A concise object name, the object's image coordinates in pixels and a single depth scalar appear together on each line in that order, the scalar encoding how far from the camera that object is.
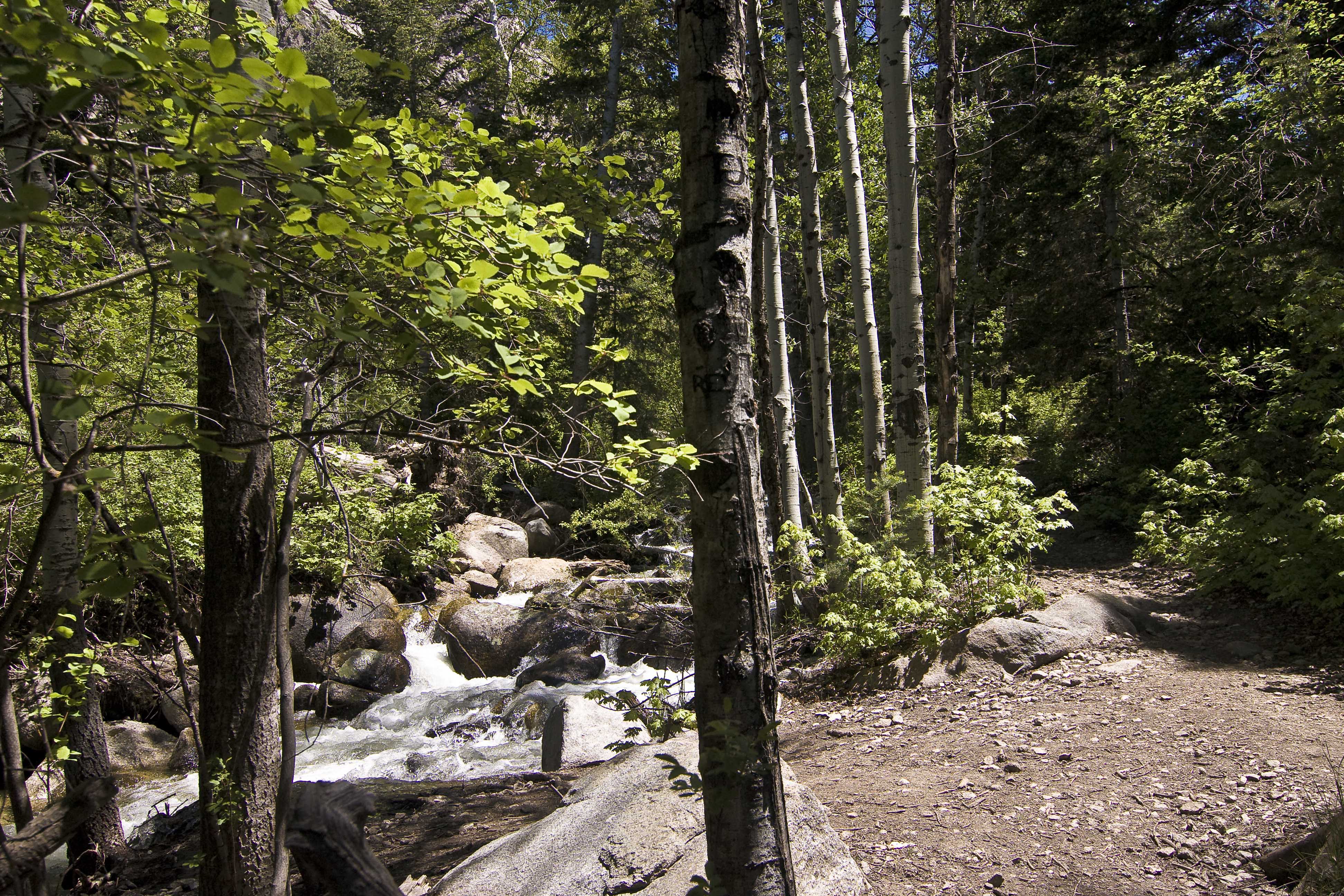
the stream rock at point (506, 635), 10.49
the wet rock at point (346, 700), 9.07
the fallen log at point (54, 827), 1.81
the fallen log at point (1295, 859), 2.93
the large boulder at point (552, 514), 17.89
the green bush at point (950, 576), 6.35
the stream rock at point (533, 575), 13.69
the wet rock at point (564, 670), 9.70
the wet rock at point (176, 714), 8.20
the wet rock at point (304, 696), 8.59
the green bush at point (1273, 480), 5.73
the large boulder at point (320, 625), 9.24
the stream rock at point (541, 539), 16.50
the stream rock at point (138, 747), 7.74
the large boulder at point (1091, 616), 6.19
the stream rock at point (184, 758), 7.73
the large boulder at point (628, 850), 3.35
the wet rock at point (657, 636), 8.23
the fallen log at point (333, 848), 2.22
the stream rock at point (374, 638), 10.63
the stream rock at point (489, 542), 14.63
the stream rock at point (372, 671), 9.95
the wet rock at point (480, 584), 13.14
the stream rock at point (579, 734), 6.77
